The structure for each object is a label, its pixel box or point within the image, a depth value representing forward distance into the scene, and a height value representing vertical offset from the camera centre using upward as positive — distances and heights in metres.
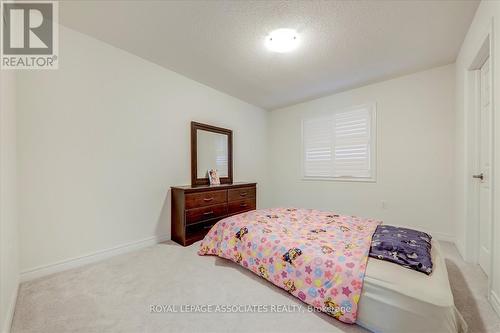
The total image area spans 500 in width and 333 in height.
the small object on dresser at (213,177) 3.46 -0.19
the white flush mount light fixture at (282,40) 2.12 +1.34
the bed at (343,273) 1.15 -0.73
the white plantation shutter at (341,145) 3.51 +0.38
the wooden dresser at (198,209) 2.74 -0.61
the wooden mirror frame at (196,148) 3.24 +0.27
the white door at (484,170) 2.04 -0.05
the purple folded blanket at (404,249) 1.35 -0.60
